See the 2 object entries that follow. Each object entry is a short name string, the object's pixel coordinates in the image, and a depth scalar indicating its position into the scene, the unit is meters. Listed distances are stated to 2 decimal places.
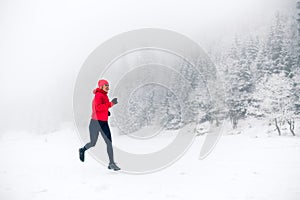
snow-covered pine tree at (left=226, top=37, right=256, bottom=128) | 39.78
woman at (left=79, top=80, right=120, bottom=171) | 6.97
